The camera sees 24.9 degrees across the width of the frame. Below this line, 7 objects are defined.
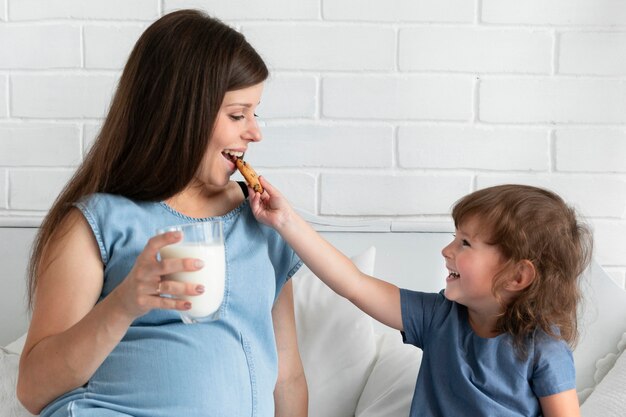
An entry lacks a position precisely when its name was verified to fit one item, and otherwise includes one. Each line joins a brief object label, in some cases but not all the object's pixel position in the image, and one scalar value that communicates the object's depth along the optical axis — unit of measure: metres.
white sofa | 1.87
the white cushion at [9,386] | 1.79
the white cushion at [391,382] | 1.85
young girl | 1.72
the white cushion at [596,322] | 1.91
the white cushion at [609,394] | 1.76
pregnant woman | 1.63
